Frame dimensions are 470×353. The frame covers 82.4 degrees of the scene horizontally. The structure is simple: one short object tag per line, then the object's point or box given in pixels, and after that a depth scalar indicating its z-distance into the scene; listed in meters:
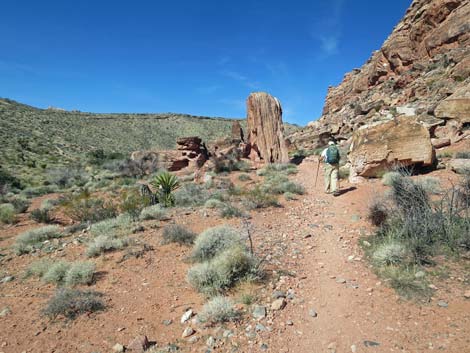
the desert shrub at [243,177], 13.38
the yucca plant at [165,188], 10.18
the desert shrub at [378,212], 5.45
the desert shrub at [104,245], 5.77
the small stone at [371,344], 2.70
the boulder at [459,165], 7.20
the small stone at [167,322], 3.50
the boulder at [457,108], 11.34
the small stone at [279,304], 3.52
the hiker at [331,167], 8.32
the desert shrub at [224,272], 4.07
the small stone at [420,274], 3.53
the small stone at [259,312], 3.38
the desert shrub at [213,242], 5.01
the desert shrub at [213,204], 8.41
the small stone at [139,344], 3.05
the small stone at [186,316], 3.52
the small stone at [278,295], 3.73
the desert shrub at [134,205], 8.52
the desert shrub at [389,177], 7.11
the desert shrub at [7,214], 10.40
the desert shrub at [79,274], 4.66
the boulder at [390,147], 8.22
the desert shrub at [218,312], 3.36
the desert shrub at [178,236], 6.00
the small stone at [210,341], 3.04
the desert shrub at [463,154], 8.52
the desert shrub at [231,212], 7.34
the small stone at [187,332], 3.24
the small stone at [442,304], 3.01
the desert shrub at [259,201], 8.03
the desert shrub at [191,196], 9.63
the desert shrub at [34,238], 6.68
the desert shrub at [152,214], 8.02
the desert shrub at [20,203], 12.17
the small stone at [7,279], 5.06
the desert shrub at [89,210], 9.19
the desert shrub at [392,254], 3.97
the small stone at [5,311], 3.90
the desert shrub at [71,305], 3.73
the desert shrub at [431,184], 6.28
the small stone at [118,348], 3.06
